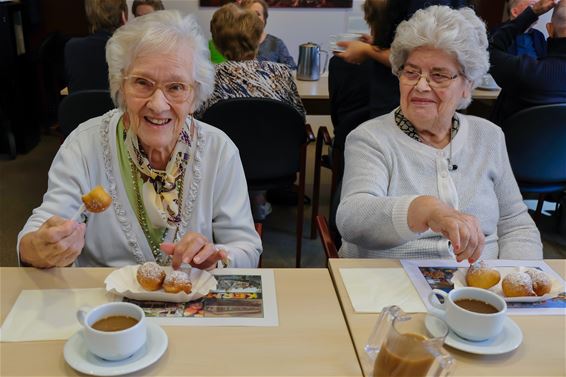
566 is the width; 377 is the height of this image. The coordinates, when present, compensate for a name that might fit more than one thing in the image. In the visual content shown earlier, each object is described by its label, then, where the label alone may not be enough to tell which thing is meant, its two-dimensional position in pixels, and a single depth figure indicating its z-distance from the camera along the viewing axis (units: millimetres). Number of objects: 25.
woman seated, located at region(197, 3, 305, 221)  2777
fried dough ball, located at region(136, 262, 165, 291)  1187
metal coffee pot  3486
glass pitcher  910
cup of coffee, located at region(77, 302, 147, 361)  926
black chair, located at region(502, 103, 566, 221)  2605
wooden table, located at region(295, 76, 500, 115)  3223
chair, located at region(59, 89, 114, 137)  2529
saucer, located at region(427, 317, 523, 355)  1034
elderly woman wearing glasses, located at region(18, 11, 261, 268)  1431
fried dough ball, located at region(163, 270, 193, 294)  1179
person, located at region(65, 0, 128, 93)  3172
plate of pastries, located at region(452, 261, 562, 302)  1226
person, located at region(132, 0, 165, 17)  4184
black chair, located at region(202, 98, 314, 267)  2537
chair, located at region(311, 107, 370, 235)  2760
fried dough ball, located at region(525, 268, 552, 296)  1245
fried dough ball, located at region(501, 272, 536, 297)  1224
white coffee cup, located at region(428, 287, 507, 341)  1032
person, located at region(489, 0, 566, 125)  2656
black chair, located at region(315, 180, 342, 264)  1589
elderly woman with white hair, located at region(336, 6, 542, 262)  1585
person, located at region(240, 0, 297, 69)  4172
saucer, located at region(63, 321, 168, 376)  939
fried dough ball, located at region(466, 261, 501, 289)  1273
